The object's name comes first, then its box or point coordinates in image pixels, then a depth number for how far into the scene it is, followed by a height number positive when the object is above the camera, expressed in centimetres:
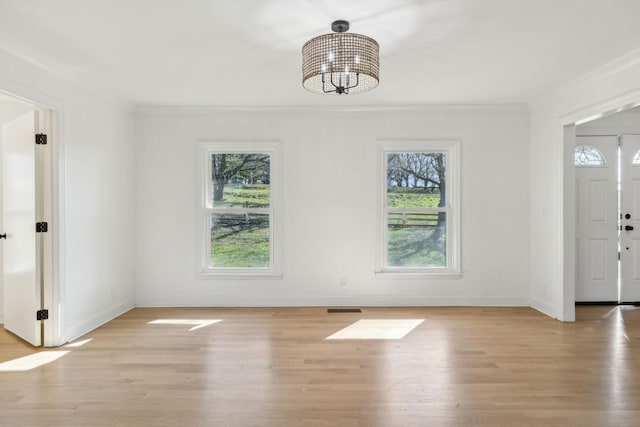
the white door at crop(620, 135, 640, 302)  503 -18
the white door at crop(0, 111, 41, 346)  357 -16
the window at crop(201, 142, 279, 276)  500 +3
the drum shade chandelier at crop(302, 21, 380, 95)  258 +104
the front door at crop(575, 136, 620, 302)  502 -25
